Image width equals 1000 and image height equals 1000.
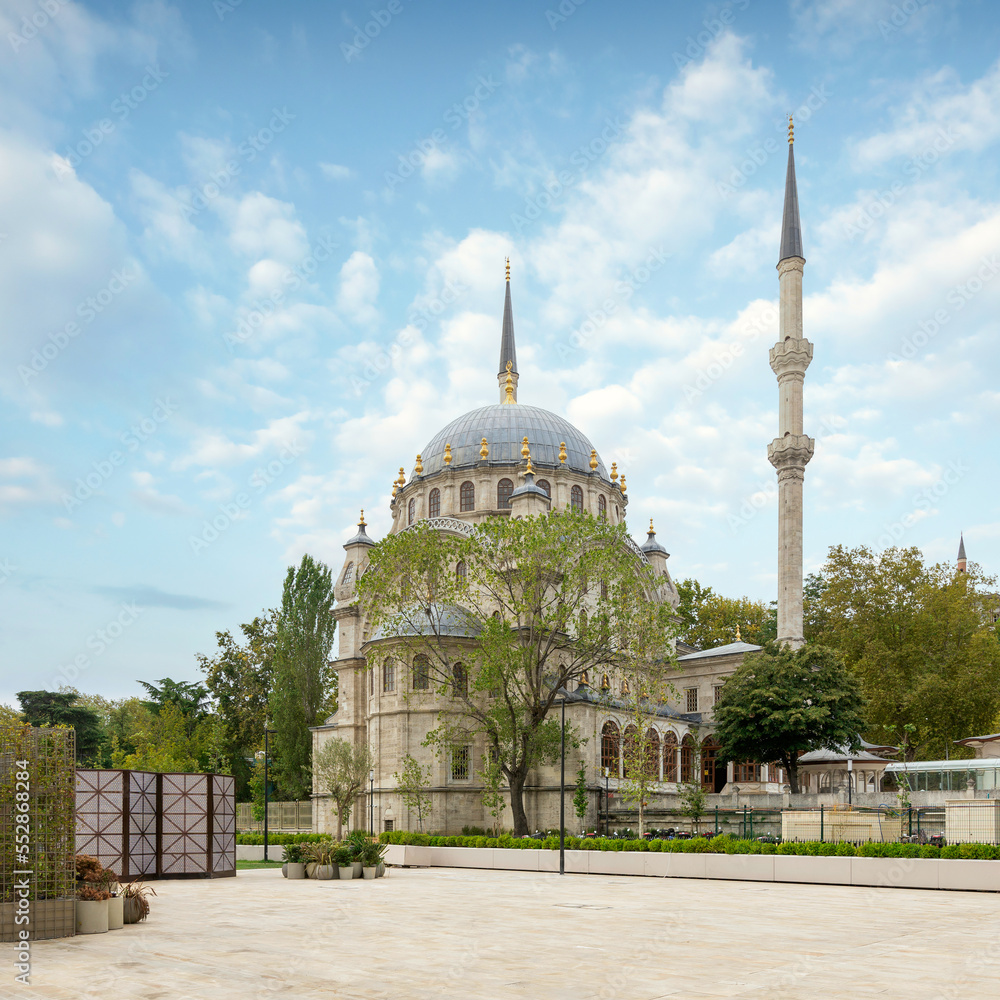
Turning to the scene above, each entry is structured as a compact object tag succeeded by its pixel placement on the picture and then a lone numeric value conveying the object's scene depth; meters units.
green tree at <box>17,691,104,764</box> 61.72
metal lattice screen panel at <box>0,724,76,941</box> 12.72
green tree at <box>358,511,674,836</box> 35.44
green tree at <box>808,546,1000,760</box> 46.19
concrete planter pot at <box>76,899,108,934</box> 13.52
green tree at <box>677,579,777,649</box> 62.84
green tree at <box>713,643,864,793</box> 39.16
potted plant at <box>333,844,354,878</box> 25.62
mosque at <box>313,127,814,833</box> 41.53
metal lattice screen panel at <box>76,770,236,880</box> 23.97
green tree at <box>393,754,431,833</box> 39.50
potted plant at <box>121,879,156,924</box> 14.78
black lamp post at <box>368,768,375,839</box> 40.72
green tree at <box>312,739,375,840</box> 38.19
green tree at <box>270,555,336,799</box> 53.22
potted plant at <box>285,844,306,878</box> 25.50
